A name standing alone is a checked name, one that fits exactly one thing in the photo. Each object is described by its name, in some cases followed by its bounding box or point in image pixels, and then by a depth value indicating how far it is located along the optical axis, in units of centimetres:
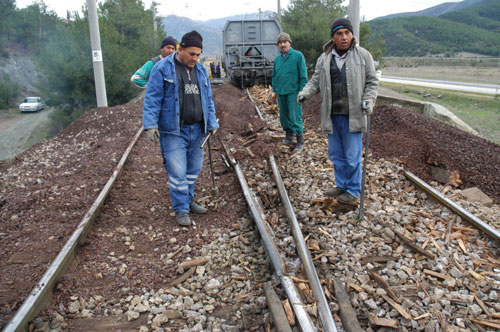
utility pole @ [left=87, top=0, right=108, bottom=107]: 1302
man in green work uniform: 702
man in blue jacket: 448
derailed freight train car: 1706
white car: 4128
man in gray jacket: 456
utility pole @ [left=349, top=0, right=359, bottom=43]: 923
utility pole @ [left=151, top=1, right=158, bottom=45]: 3351
